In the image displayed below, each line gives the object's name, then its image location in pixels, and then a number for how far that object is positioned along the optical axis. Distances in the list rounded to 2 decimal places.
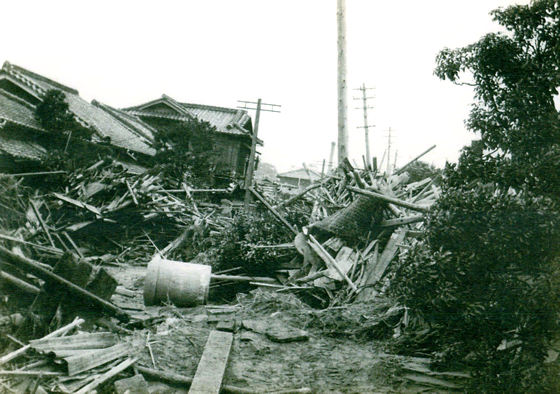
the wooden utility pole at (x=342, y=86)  14.14
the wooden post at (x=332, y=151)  33.78
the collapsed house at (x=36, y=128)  13.71
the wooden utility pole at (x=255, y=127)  16.41
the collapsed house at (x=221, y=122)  27.48
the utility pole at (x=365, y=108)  26.19
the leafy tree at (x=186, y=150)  20.00
